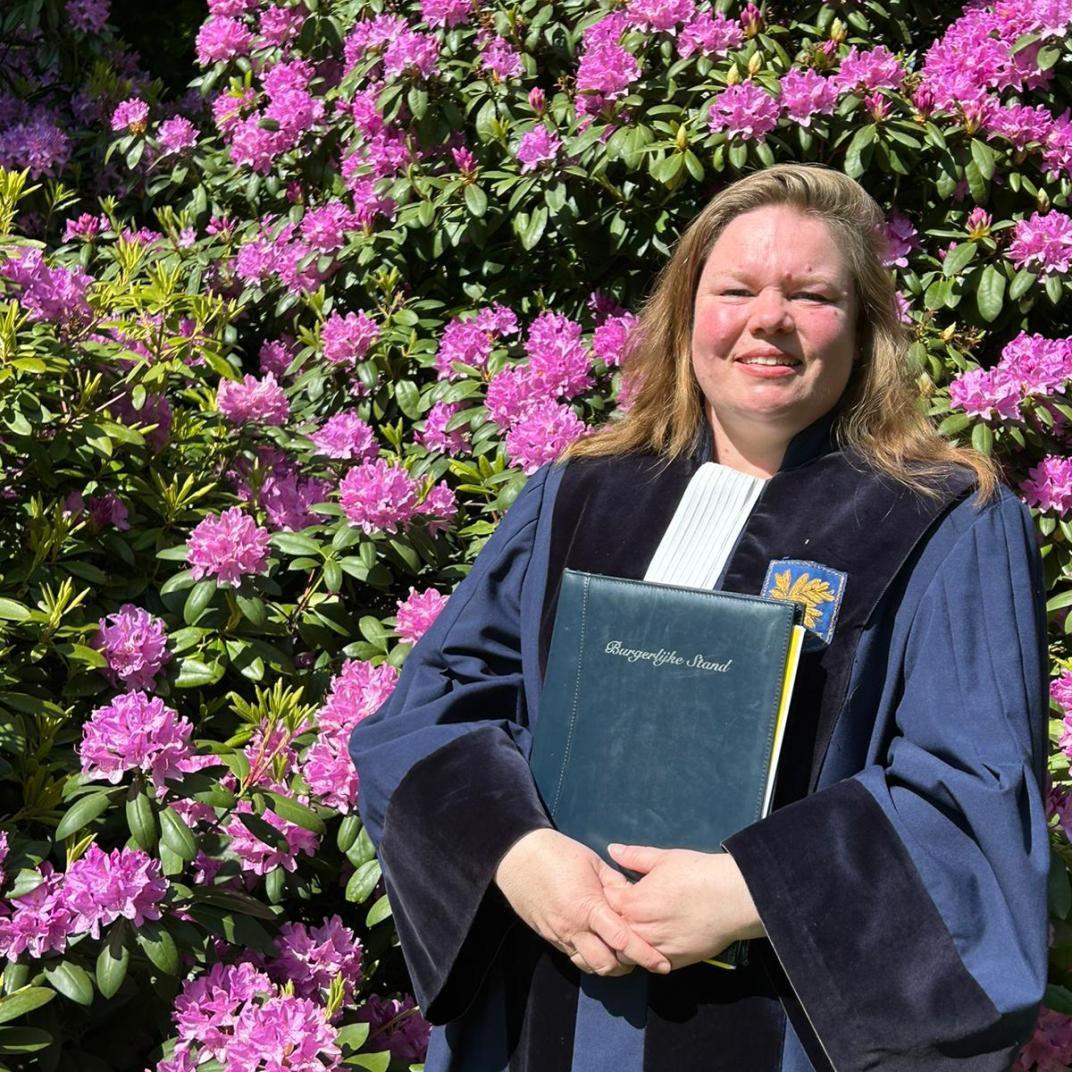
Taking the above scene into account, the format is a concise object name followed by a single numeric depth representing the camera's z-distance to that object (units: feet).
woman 5.25
